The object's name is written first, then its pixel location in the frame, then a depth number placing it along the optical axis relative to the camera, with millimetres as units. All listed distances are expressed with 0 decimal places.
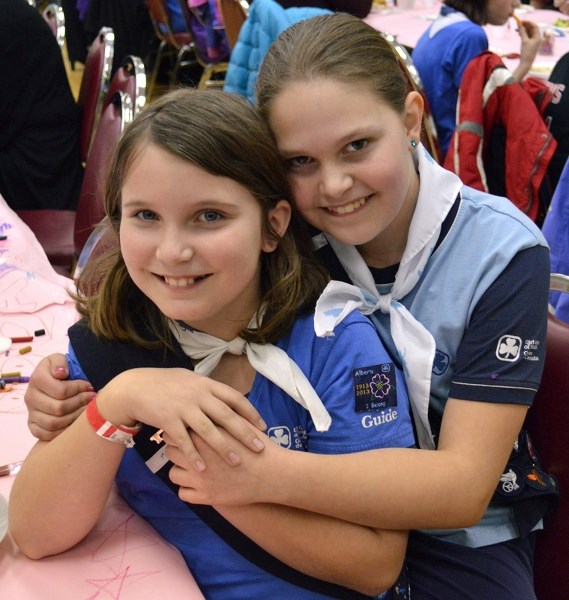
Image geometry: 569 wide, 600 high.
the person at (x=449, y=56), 2818
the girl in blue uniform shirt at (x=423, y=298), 962
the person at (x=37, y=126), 2717
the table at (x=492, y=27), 3442
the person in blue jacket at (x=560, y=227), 2018
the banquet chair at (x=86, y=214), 2090
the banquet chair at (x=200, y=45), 4340
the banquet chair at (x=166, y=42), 4859
